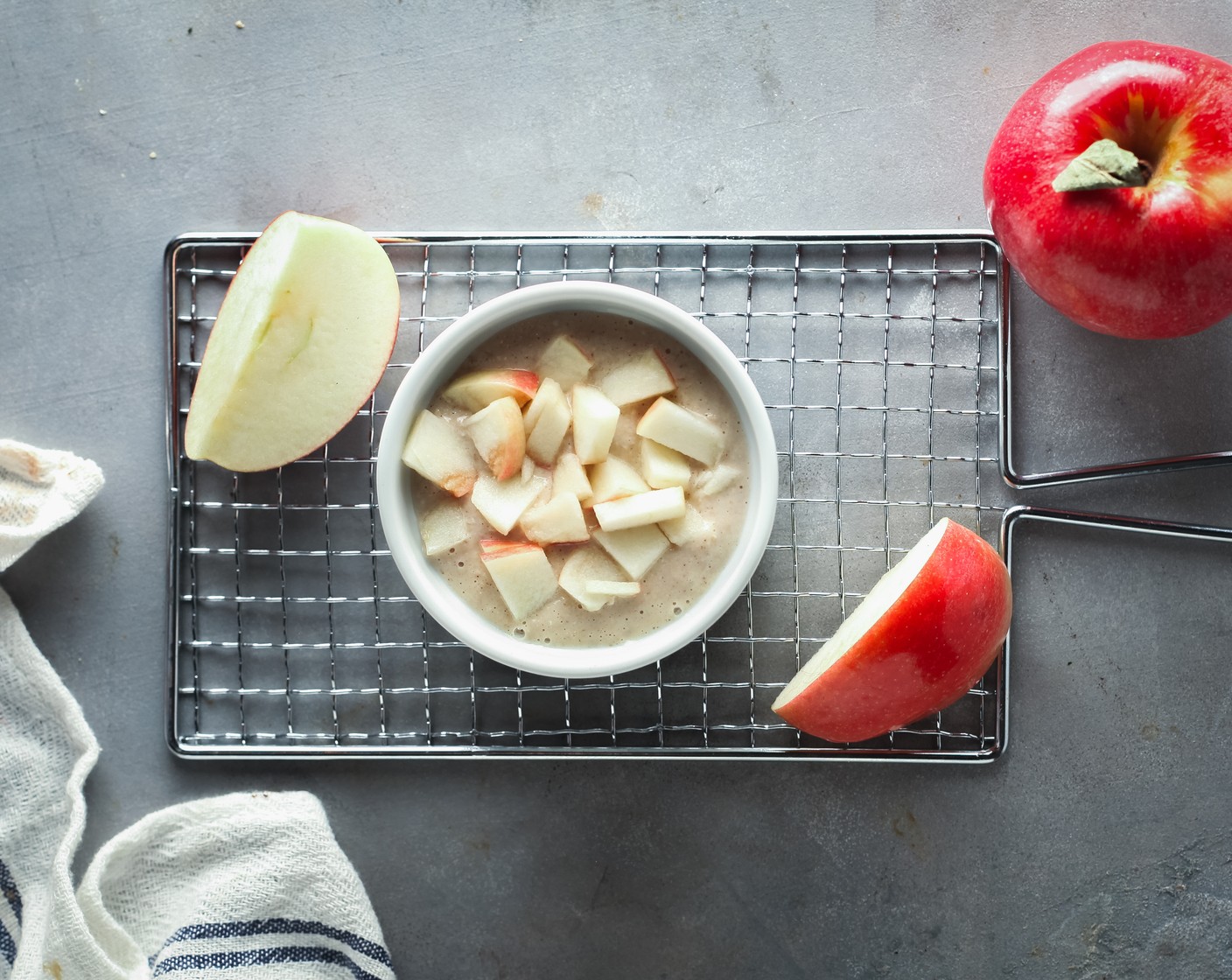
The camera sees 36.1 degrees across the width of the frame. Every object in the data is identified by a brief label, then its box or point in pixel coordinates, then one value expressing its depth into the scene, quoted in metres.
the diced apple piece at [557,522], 0.46
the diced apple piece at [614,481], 0.46
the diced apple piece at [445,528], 0.46
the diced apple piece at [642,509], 0.45
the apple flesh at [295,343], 0.45
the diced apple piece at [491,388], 0.46
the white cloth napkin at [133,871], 0.48
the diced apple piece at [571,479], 0.46
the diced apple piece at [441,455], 0.46
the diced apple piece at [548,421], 0.46
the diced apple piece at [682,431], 0.46
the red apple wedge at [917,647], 0.45
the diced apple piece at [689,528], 0.46
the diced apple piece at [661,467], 0.46
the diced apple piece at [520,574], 0.46
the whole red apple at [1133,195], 0.44
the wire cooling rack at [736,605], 0.49
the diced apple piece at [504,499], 0.46
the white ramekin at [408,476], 0.45
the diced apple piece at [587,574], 0.46
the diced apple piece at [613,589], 0.46
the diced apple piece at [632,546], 0.46
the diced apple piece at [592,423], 0.45
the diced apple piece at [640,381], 0.46
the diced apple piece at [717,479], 0.46
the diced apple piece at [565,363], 0.46
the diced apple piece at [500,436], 0.45
